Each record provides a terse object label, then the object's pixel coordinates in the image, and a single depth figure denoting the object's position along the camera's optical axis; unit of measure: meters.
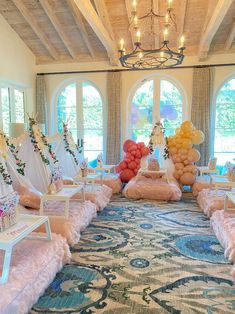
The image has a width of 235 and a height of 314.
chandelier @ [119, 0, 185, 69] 2.95
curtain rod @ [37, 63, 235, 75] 6.07
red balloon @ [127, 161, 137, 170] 5.59
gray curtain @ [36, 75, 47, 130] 6.89
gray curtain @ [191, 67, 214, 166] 6.07
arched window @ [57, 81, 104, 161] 6.95
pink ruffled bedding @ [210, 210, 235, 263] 2.55
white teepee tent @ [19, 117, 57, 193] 3.83
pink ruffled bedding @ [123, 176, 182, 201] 4.67
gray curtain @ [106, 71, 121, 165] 6.54
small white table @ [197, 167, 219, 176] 5.14
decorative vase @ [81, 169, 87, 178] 4.38
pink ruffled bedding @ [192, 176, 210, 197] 4.89
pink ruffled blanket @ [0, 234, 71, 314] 1.72
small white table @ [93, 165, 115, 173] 5.49
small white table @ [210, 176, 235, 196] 3.99
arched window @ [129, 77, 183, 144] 6.62
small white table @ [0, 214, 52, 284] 1.85
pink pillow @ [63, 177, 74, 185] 4.46
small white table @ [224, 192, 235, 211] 3.17
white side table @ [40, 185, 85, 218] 3.12
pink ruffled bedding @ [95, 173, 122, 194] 5.27
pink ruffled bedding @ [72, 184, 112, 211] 4.02
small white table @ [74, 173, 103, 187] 4.36
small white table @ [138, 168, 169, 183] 5.07
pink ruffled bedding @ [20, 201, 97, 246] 2.87
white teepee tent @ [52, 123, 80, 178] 4.90
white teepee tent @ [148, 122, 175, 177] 5.47
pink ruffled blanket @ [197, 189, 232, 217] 3.71
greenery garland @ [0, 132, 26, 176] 3.49
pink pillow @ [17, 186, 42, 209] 3.36
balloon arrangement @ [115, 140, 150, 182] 5.58
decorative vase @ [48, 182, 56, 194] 3.21
